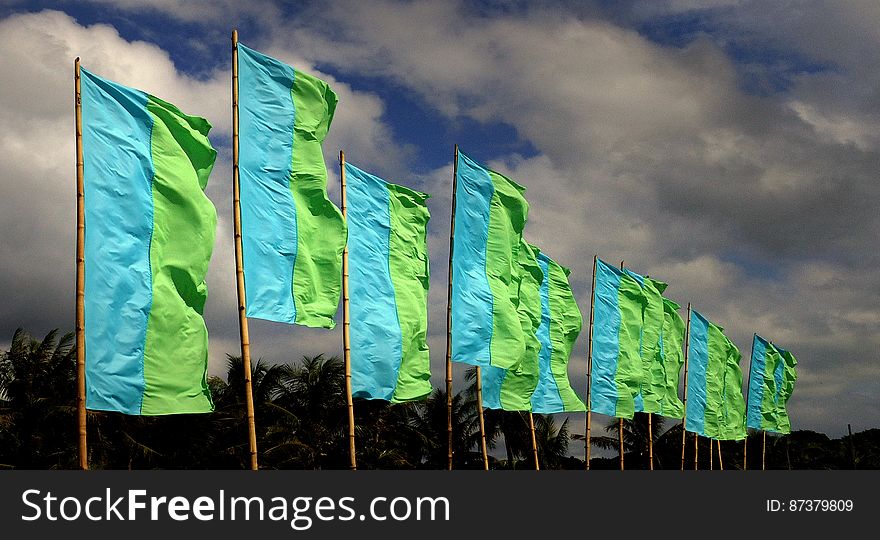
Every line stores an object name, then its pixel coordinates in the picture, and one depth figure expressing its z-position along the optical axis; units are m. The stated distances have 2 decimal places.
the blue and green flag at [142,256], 14.10
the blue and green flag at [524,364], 24.86
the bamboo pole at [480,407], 24.07
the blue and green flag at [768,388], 51.53
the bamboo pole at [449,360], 22.34
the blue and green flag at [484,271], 22.94
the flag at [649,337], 35.72
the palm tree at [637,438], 57.16
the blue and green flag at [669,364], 37.56
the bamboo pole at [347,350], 18.55
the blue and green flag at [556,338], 27.86
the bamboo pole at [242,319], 15.75
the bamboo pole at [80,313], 13.21
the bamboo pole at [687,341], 42.34
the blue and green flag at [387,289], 19.50
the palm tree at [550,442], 48.40
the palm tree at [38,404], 28.84
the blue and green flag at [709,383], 43.56
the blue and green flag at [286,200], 16.88
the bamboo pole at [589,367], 32.69
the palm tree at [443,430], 43.09
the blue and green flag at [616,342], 32.62
